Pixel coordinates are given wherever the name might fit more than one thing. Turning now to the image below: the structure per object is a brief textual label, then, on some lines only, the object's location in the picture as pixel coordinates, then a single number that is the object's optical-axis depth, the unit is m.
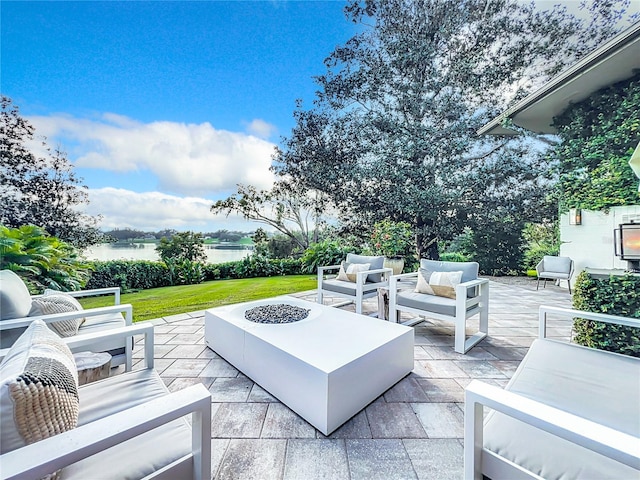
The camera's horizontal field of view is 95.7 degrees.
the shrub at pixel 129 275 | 6.11
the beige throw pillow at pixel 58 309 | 2.06
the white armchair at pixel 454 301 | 2.89
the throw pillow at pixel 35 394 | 0.76
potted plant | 7.43
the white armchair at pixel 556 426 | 0.82
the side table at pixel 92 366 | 1.68
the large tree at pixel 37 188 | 5.10
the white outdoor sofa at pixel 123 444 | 0.71
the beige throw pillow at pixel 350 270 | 4.25
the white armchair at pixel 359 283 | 3.94
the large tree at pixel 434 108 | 8.16
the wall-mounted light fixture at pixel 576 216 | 5.89
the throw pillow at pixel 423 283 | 3.41
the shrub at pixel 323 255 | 8.42
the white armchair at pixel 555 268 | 6.03
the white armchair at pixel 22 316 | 1.87
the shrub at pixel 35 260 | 3.23
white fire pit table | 1.73
